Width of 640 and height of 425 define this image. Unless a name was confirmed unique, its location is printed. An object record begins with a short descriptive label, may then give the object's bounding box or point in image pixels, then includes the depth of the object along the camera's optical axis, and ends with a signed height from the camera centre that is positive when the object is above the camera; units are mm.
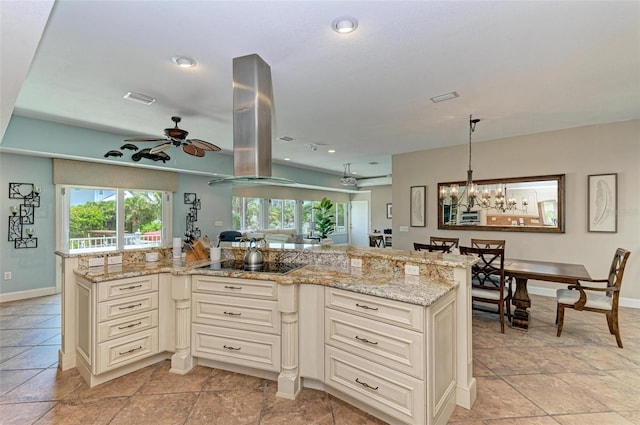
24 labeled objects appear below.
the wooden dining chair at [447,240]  4571 -430
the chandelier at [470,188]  3989 +348
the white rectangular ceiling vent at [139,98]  3309 +1305
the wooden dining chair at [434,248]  3922 -468
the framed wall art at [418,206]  6055 +138
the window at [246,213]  7748 -21
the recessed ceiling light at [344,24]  2016 +1308
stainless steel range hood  2504 +797
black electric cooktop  2547 -494
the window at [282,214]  8867 -50
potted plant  9484 -304
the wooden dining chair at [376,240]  7335 -688
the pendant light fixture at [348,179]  7895 +882
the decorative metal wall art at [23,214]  4621 -38
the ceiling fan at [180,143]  3676 +871
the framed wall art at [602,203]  4316 +153
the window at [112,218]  5176 -107
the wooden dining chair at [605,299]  3000 -919
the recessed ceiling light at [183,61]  2535 +1312
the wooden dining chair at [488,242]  4109 -421
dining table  3131 -673
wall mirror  4750 +122
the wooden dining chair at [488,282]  3337 -836
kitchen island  1808 -827
